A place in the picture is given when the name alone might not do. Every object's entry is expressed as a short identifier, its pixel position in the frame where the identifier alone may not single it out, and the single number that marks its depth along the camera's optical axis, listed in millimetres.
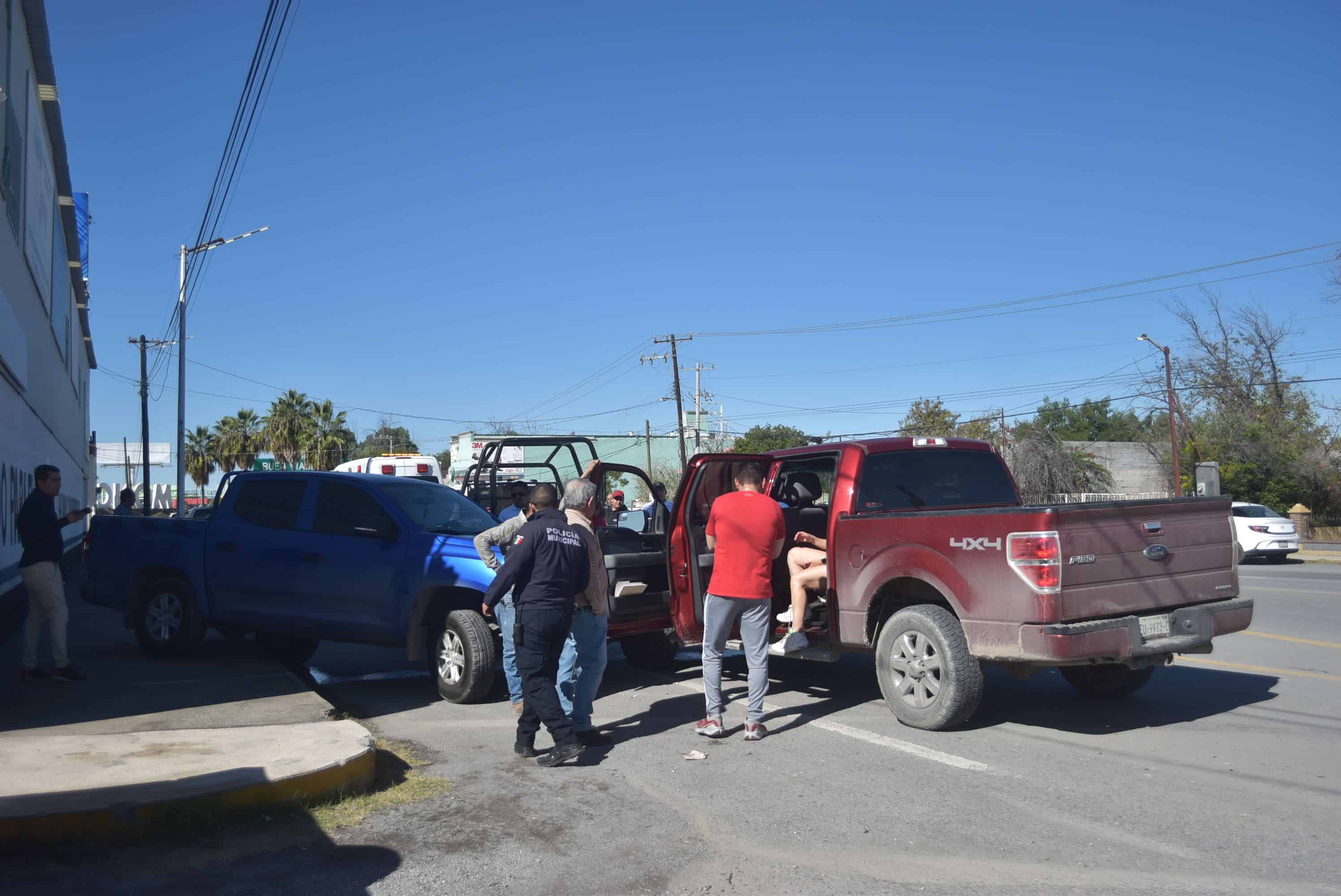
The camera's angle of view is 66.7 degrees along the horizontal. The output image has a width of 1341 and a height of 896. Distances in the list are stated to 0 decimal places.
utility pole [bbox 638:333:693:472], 51438
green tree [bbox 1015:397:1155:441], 79188
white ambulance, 22219
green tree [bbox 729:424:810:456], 69938
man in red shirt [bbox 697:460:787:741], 7023
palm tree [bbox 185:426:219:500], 67438
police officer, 6348
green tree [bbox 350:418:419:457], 88250
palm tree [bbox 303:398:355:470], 59344
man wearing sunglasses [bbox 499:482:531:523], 10195
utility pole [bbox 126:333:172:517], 45969
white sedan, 24609
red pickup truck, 6246
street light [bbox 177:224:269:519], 29500
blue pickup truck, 8367
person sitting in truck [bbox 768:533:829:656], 8086
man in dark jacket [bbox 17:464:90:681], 8586
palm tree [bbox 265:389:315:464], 59031
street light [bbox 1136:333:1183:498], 39656
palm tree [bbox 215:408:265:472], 61844
